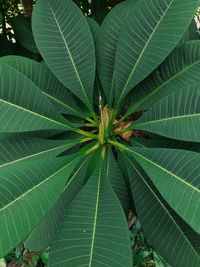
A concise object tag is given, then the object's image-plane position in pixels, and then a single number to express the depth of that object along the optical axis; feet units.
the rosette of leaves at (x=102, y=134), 2.22
